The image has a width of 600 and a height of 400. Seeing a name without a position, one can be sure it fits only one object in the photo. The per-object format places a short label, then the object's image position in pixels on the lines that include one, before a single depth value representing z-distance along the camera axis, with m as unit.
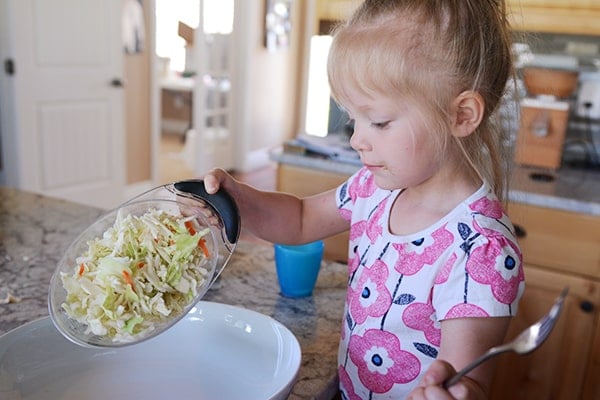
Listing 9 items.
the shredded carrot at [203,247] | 0.77
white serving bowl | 0.72
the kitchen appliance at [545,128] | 2.10
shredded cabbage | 0.69
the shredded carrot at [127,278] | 0.70
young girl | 0.73
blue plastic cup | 1.01
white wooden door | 3.47
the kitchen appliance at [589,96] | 2.18
